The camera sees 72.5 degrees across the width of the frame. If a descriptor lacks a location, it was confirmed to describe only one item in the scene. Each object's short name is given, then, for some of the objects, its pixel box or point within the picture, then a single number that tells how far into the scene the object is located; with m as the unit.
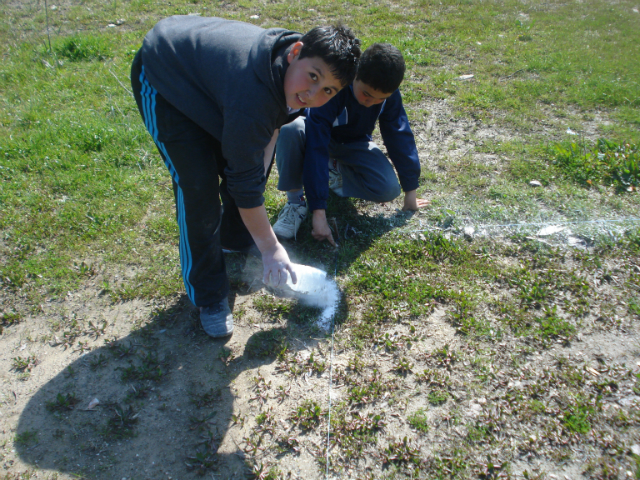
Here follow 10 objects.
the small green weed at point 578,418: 2.18
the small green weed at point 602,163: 3.79
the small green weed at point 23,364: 2.55
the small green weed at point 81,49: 6.20
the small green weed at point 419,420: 2.22
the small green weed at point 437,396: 2.34
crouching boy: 3.04
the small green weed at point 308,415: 2.26
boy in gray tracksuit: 1.77
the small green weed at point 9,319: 2.84
